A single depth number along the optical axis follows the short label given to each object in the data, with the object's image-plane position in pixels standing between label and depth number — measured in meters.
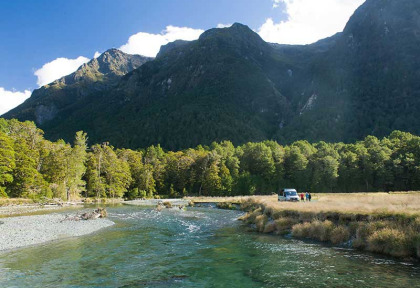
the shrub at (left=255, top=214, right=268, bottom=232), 33.81
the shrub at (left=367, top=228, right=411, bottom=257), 19.22
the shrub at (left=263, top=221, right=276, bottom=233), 32.59
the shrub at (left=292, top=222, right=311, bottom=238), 28.42
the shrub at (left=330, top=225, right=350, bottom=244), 24.64
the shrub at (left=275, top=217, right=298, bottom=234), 31.28
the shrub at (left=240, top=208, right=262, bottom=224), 40.25
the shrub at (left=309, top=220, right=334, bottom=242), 26.33
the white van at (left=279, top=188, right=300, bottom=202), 48.61
